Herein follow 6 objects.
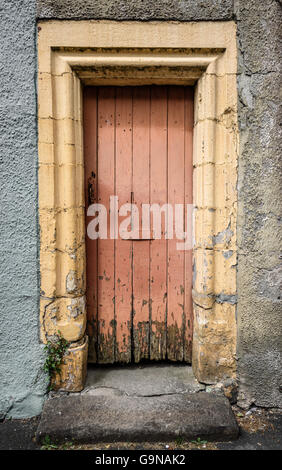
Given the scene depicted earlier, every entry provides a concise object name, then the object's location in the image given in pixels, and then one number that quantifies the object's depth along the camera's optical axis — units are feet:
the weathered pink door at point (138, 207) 8.23
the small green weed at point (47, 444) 6.65
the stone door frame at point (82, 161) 7.29
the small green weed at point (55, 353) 7.59
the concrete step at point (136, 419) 6.72
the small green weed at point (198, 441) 6.75
